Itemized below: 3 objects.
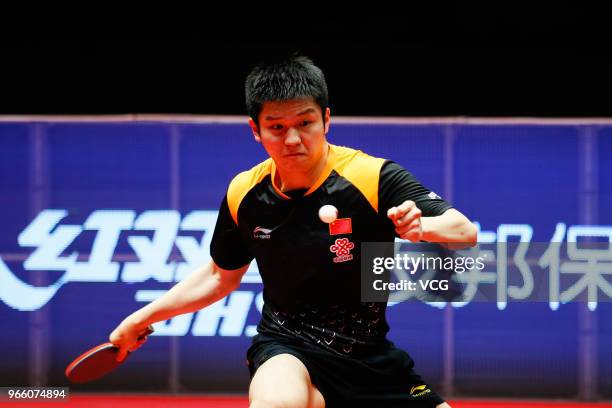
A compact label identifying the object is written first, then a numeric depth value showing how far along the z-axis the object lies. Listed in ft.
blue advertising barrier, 36.55
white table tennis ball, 17.38
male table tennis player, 17.79
